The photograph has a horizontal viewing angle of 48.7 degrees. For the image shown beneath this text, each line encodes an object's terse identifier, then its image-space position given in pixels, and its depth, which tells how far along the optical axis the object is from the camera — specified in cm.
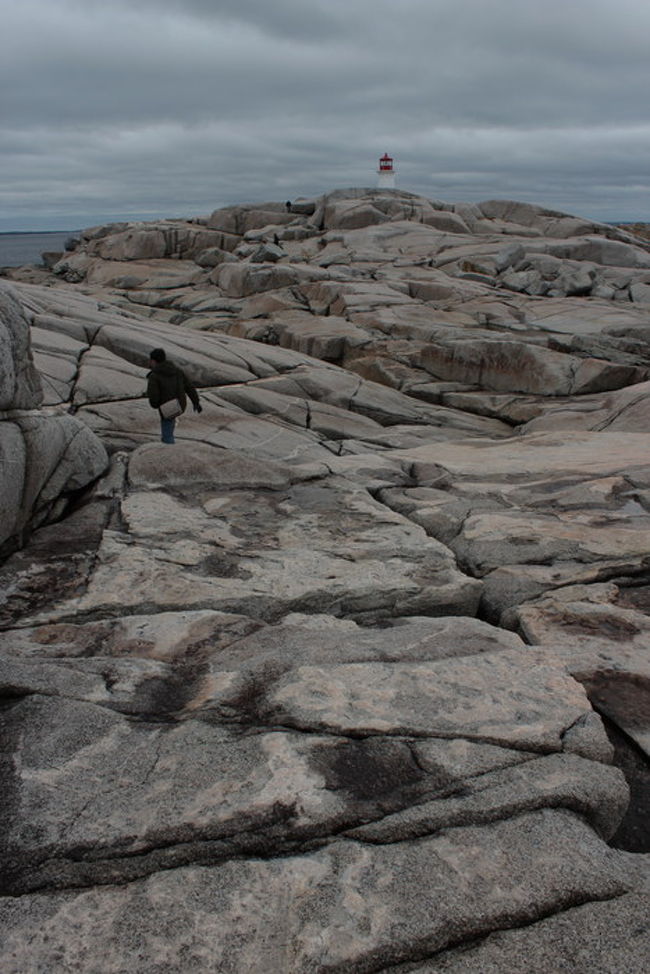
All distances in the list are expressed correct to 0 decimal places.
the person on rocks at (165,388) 1161
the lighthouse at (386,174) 5275
